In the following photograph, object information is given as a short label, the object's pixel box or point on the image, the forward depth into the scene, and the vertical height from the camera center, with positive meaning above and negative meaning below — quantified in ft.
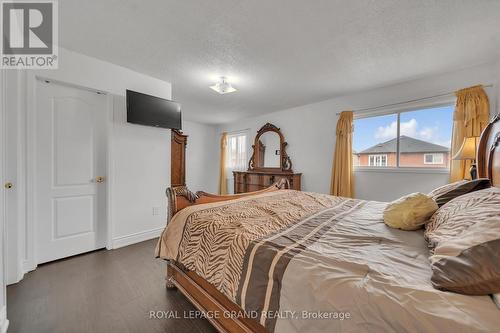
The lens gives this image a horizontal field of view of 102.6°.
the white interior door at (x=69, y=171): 7.16 -0.35
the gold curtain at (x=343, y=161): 11.16 +0.19
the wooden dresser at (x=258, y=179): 13.37 -1.19
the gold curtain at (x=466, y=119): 7.81 +1.88
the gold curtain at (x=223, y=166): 19.06 -0.27
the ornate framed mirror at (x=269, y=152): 14.57 +0.91
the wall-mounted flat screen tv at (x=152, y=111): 8.61 +2.40
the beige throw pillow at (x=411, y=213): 4.35 -1.06
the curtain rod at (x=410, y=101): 8.53 +3.06
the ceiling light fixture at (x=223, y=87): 9.37 +3.58
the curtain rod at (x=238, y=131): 17.22 +2.91
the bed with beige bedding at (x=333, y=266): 2.09 -1.42
